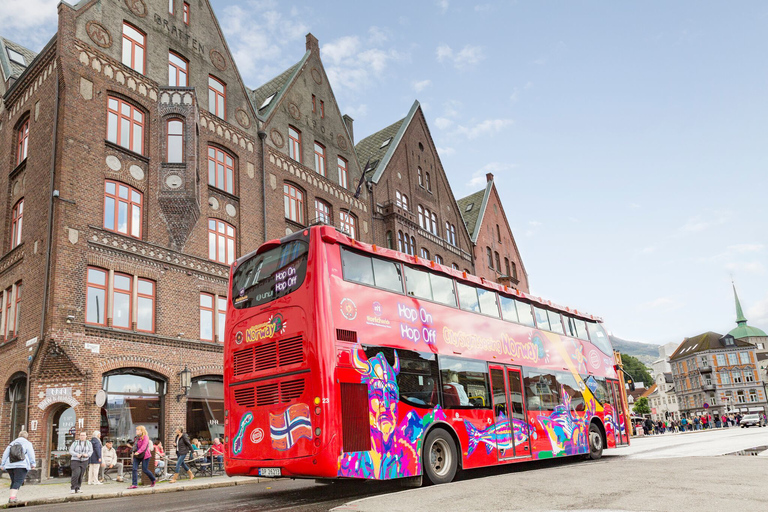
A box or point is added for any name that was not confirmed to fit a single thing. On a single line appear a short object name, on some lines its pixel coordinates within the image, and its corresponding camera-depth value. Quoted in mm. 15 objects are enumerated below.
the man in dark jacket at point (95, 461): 17027
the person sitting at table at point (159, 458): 18188
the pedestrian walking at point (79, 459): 14945
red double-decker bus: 9680
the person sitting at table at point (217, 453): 19641
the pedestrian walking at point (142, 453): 15875
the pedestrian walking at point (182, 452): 17859
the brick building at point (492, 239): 48594
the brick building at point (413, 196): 35500
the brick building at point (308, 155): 28125
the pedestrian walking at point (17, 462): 12828
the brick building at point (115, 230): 18625
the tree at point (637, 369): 126238
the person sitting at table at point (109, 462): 18125
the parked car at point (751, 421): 55400
